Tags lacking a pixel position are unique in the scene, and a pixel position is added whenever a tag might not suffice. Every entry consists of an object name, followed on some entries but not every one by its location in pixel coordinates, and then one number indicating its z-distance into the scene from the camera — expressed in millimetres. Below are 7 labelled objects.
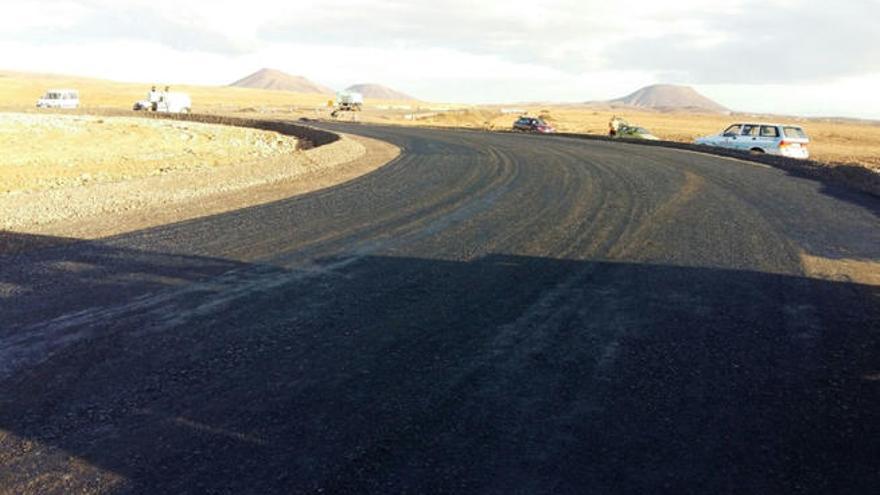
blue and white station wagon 26438
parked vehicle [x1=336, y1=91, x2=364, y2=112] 72250
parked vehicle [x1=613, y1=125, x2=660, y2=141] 38438
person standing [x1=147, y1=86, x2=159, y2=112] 63109
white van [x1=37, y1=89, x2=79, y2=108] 60112
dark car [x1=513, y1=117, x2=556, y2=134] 46103
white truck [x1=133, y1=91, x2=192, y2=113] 62875
